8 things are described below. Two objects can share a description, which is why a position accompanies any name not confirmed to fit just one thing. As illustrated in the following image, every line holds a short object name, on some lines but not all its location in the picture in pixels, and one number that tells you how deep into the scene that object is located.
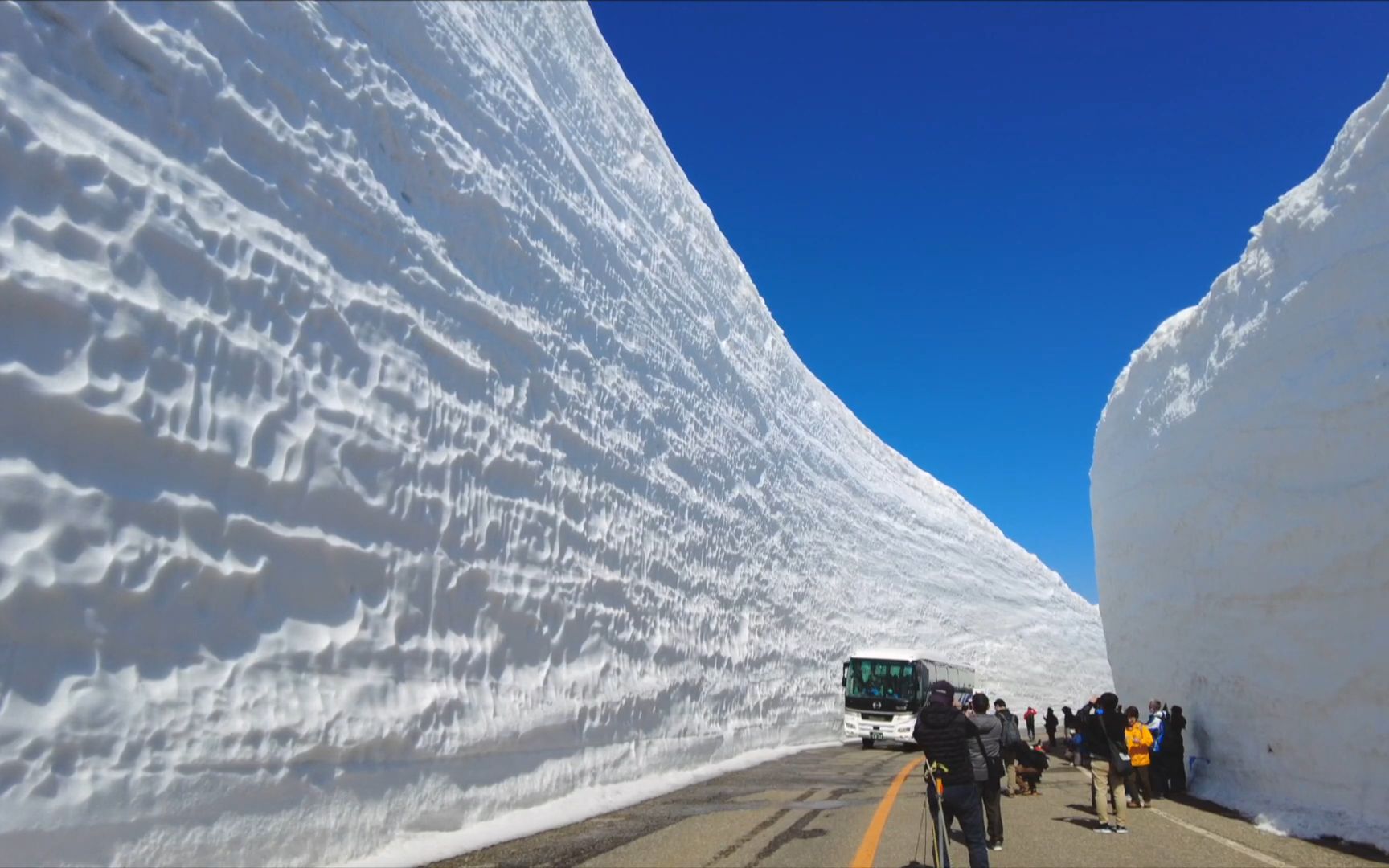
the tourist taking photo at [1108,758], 8.59
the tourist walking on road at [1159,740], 11.56
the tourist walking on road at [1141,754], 9.89
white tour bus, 21.02
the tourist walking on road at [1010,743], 11.20
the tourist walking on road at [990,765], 6.80
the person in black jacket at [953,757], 5.78
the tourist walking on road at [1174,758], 11.60
